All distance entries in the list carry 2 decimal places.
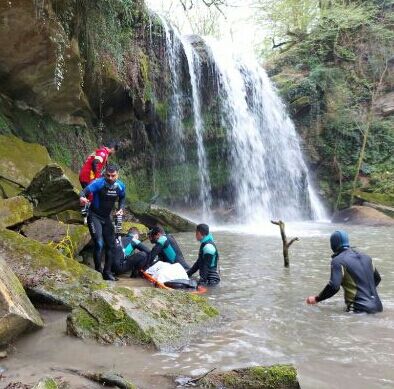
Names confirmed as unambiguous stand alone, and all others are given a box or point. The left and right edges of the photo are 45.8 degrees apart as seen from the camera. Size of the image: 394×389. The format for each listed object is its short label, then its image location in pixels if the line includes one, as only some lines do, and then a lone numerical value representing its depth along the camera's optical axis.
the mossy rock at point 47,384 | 2.63
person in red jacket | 8.40
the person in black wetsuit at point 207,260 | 6.96
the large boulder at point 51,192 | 7.83
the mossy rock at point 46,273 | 4.77
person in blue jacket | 6.74
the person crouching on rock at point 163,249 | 7.29
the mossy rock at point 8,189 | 8.34
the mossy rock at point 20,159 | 8.99
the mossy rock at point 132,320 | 3.99
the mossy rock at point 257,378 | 3.17
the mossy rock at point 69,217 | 8.12
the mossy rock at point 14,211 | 6.54
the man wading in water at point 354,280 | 5.18
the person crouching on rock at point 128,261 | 7.43
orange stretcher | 6.47
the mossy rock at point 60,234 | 6.80
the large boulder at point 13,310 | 3.54
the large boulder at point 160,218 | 13.41
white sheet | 6.82
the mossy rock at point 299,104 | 22.39
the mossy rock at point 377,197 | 19.95
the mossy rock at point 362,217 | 17.28
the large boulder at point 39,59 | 8.34
